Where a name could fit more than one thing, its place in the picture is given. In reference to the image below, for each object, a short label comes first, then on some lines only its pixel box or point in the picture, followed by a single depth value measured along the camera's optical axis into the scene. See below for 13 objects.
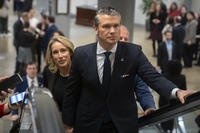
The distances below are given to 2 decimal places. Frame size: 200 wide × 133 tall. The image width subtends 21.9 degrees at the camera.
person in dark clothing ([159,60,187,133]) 8.21
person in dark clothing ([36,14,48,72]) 15.16
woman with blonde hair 4.68
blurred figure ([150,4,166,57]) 18.66
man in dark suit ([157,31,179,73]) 13.41
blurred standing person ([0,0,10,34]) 20.48
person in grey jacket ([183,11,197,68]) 17.08
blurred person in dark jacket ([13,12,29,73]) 14.37
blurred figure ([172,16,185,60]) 16.66
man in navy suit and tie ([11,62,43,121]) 8.67
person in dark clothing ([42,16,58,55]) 14.32
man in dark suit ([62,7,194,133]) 3.73
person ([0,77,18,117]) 4.15
